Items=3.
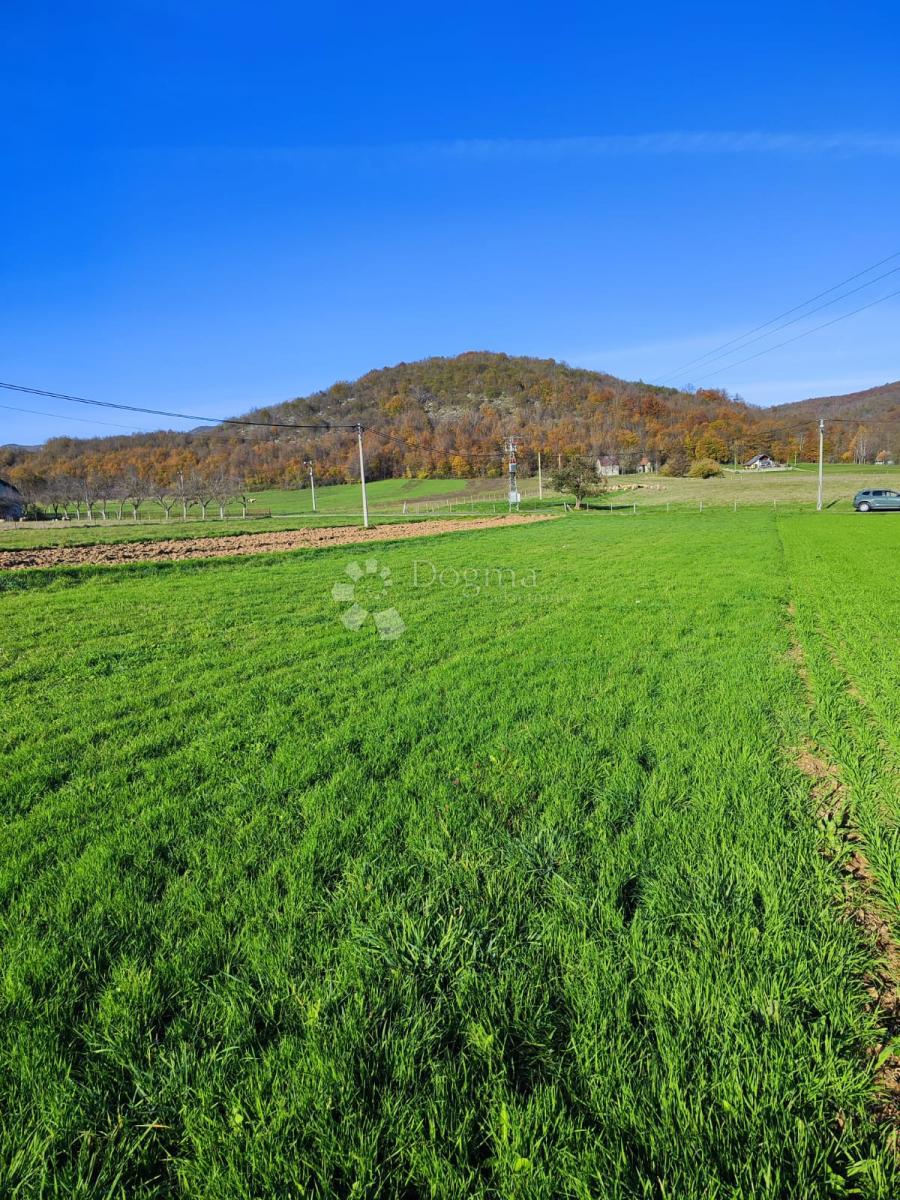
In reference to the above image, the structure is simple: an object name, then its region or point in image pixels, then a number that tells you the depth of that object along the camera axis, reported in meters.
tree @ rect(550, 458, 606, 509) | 63.56
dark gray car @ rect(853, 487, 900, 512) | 46.03
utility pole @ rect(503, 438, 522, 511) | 65.81
